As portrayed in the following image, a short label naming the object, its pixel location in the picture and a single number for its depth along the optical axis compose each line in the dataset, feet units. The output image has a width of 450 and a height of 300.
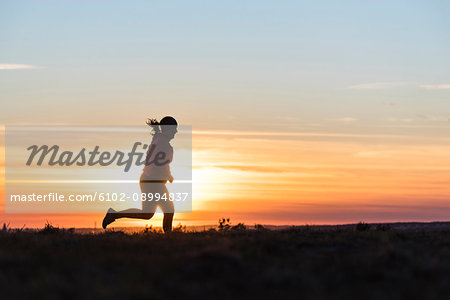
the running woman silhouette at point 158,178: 58.65
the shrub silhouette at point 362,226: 61.30
